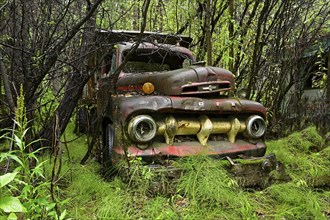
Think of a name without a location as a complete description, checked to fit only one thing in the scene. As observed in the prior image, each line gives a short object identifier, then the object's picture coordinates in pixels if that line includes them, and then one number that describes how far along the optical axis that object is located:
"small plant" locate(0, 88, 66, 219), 2.40
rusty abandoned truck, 3.72
